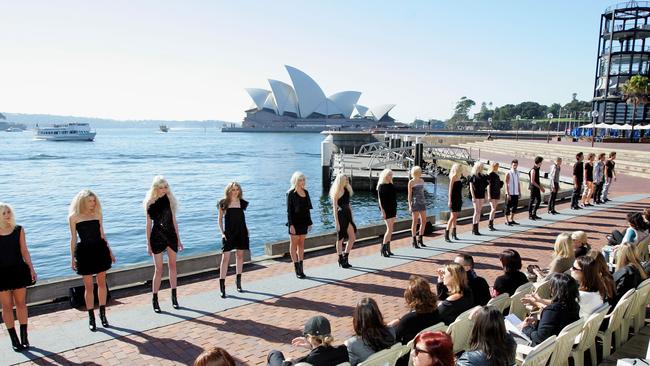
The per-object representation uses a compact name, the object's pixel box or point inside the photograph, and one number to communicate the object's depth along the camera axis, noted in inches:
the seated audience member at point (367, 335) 138.6
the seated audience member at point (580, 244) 238.0
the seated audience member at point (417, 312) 154.3
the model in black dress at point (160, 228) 222.7
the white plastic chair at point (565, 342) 141.3
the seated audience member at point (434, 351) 99.3
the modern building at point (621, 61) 2080.5
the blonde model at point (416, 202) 341.8
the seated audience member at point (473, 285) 190.7
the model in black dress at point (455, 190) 361.7
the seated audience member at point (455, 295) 169.2
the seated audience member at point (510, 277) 197.6
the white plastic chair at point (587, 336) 155.8
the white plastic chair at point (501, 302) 175.4
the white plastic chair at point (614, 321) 171.5
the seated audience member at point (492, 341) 123.0
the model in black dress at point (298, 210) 275.7
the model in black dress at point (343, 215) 293.4
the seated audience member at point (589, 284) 173.6
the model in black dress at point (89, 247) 201.0
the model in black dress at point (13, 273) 180.5
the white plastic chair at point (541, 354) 130.3
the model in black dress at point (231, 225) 249.9
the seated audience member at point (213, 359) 97.3
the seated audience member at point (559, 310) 155.5
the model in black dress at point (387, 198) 323.3
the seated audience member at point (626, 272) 195.5
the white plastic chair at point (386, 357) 123.1
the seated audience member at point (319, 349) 129.9
